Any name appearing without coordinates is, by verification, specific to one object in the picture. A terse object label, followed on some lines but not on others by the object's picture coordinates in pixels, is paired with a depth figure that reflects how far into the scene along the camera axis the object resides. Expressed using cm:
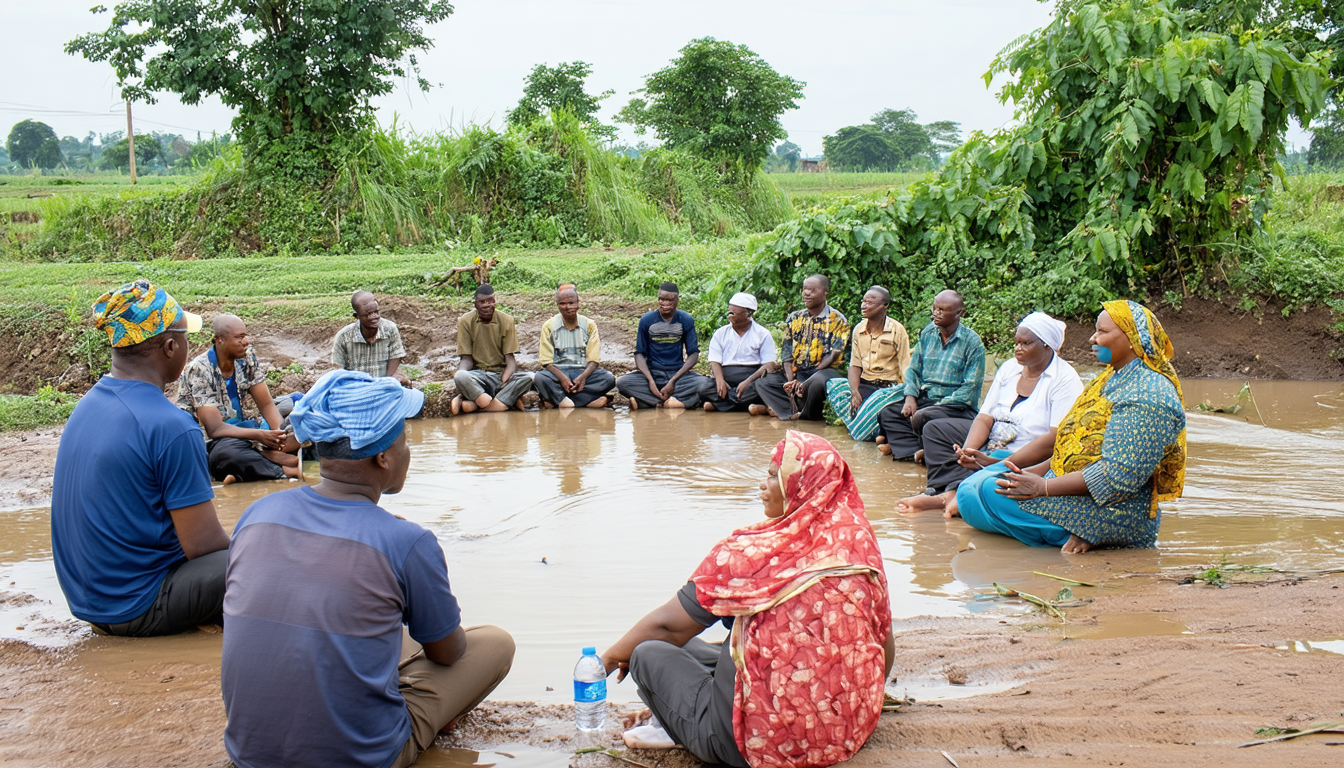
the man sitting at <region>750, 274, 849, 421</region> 945
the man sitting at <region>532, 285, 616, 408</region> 1038
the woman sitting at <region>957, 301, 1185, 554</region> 488
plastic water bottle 330
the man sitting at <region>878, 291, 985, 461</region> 755
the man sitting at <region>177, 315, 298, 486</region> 680
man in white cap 1016
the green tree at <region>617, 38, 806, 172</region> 3114
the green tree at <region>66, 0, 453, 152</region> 1933
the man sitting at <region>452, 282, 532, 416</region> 1019
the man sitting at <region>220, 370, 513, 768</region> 264
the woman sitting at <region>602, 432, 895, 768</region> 279
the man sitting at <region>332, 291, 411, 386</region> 921
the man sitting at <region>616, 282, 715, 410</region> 1037
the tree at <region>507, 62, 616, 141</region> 3278
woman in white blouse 591
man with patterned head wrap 383
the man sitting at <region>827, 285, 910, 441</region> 848
